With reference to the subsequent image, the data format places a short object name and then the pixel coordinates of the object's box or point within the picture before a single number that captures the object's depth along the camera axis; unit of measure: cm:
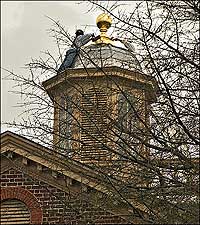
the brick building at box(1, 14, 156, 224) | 1066
